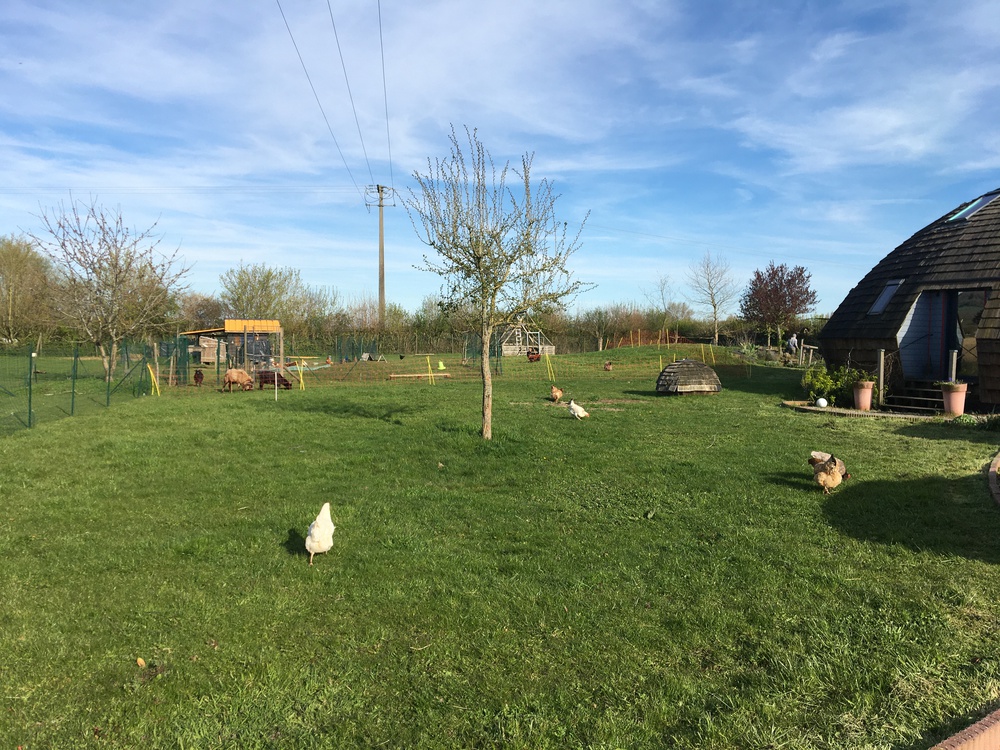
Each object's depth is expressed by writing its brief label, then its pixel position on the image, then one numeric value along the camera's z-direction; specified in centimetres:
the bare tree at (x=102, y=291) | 2198
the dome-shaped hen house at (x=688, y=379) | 1928
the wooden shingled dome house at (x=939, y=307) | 1523
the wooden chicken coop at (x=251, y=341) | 2672
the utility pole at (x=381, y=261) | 4725
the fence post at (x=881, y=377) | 1565
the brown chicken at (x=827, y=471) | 756
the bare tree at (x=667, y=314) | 5252
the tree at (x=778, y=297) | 4284
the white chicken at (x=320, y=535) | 552
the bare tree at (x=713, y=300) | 4634
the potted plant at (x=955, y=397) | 1384
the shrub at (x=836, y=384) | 1617
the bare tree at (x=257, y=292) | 4809
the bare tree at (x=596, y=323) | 5222
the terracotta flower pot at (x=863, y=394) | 1530
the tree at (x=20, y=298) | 3356
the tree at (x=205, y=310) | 5352
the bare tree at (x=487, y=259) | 1163
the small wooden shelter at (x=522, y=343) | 4712
